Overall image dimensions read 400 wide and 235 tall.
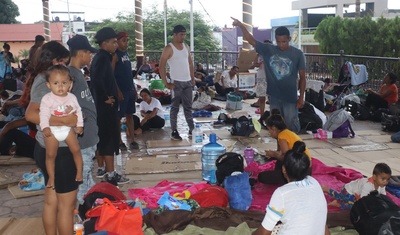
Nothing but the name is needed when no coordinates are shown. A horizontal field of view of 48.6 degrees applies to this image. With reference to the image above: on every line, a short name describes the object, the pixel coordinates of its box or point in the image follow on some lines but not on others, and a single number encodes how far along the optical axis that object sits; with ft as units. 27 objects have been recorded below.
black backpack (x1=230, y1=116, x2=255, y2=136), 23.76
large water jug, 17.02
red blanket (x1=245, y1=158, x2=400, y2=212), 14.37
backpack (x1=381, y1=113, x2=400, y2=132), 24.49
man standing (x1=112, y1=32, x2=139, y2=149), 20.08
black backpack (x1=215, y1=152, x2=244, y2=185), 14.80
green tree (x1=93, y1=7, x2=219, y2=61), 111.65
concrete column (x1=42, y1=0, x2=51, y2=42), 66.80
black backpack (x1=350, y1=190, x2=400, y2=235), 10.48
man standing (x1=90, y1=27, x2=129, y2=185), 15.14
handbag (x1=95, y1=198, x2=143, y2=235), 9.93
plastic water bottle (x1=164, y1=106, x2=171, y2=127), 27.78
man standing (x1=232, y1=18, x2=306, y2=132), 18.01
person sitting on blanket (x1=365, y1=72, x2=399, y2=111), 28.04
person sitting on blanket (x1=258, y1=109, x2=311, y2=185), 14.52
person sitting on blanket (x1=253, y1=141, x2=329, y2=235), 8.21
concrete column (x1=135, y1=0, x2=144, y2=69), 55.06
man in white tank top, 22.15
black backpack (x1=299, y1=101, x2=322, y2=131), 24.73
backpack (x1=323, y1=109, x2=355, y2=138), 23.17
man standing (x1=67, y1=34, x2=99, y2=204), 11.00
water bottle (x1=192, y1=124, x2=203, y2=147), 22.07
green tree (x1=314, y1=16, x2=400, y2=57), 48.91
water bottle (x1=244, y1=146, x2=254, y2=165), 18.53
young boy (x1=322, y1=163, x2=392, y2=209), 12.07
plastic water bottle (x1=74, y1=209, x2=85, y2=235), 10.11
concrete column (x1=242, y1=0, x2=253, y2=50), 42.50
